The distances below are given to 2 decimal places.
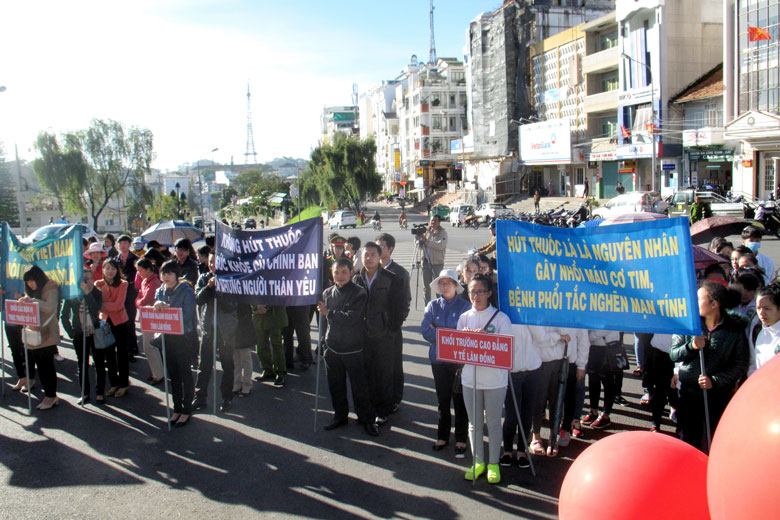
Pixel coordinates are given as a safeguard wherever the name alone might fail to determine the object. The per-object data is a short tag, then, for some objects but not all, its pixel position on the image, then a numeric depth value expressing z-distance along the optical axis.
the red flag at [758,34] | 29.33
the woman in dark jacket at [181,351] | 6.93
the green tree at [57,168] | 53.38
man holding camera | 12.02
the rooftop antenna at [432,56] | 115.01
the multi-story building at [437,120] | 75.94
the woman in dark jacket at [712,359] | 4.94
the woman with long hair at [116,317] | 7.91
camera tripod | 12.18
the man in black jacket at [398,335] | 6.95
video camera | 11.99
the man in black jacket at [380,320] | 6.66
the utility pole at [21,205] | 28.83
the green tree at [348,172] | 65.56
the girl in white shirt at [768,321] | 4.70
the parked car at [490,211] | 40.03
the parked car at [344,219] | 48.27
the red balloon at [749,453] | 2.77
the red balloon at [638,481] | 3.37
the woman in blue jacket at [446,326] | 5.91
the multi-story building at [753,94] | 29.77
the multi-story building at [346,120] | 130.15
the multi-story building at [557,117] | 47.75
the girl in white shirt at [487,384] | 5.32
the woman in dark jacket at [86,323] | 7.62
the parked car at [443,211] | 51.57
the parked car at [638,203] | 25.23
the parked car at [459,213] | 42.53
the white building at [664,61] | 37.88
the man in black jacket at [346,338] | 6.41
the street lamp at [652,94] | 36.93
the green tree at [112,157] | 54.69
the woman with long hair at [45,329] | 7.35
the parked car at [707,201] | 26.77
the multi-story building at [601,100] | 43.38
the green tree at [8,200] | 57.34
